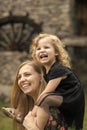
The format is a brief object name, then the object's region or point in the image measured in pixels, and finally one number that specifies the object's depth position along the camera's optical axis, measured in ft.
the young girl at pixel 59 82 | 10.43
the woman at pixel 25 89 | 10.93
